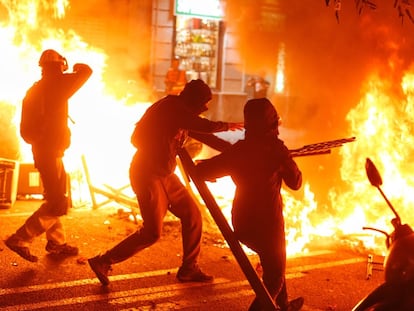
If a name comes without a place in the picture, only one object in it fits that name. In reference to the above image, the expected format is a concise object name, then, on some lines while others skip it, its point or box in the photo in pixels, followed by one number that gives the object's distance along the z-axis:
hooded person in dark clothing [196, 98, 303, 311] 3.95
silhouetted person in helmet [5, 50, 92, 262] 5.76
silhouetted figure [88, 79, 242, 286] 5.02
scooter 3.18
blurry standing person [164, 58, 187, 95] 16.66
